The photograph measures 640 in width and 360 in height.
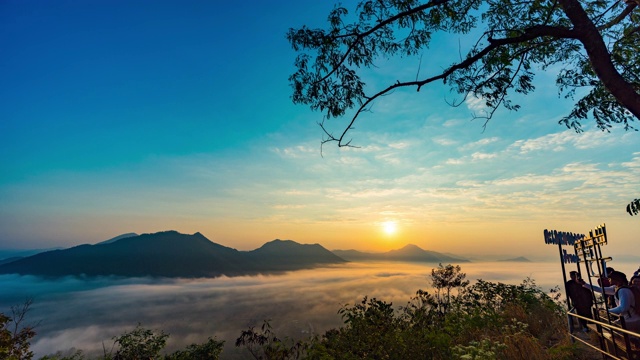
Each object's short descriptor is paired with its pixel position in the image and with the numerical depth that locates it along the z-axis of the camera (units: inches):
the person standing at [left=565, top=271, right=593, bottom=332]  339.9
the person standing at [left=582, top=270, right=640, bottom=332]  260.8
